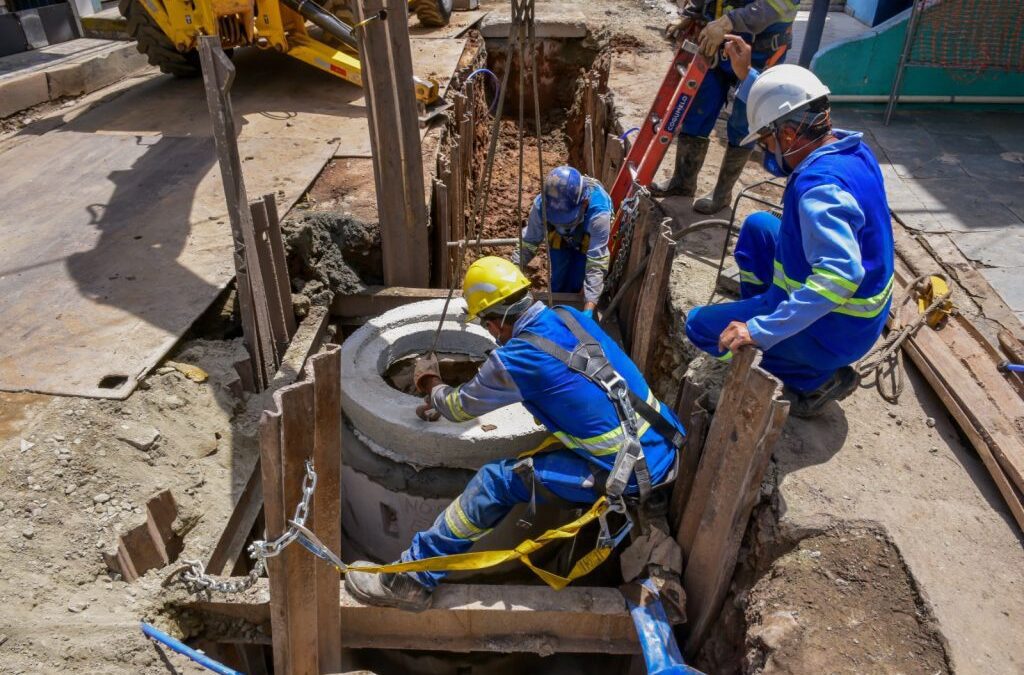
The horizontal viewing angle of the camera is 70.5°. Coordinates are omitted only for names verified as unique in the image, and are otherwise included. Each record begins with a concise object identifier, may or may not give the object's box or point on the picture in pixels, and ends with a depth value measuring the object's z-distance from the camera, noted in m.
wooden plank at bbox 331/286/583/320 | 5.66
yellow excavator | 7.34
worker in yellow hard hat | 3.47
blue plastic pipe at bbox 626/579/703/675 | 3.19
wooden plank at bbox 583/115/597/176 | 8.50
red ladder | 5.48
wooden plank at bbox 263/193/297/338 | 4.58
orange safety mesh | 8.27
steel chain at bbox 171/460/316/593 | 2.78
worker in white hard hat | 3.19
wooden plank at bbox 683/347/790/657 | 2.91
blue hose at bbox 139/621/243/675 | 3.09
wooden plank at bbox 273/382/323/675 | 2.58
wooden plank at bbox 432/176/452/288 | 6.19
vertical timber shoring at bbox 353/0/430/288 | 4.64
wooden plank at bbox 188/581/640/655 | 3.53
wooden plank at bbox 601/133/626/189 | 6.29
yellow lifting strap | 3.45
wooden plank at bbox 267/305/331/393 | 4.66
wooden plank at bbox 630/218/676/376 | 4.22
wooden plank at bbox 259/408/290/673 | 2.56
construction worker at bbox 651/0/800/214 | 5.18
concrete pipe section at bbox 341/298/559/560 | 4.21
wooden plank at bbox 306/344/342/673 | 2.75
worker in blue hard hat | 5.20
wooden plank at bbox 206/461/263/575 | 3.80
